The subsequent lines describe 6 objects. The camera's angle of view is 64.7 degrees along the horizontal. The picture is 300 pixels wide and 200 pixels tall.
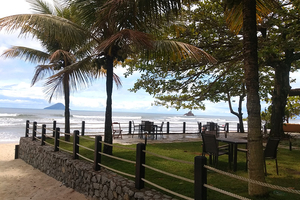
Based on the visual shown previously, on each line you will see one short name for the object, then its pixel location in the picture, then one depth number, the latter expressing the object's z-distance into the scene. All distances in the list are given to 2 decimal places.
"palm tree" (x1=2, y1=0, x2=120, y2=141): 7.27
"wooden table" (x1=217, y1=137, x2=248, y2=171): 5.54
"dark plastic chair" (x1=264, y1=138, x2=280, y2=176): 5.11
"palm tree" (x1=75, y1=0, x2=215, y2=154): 5.52
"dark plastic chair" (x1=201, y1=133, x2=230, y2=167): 5.35
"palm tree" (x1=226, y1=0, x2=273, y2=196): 3.74
